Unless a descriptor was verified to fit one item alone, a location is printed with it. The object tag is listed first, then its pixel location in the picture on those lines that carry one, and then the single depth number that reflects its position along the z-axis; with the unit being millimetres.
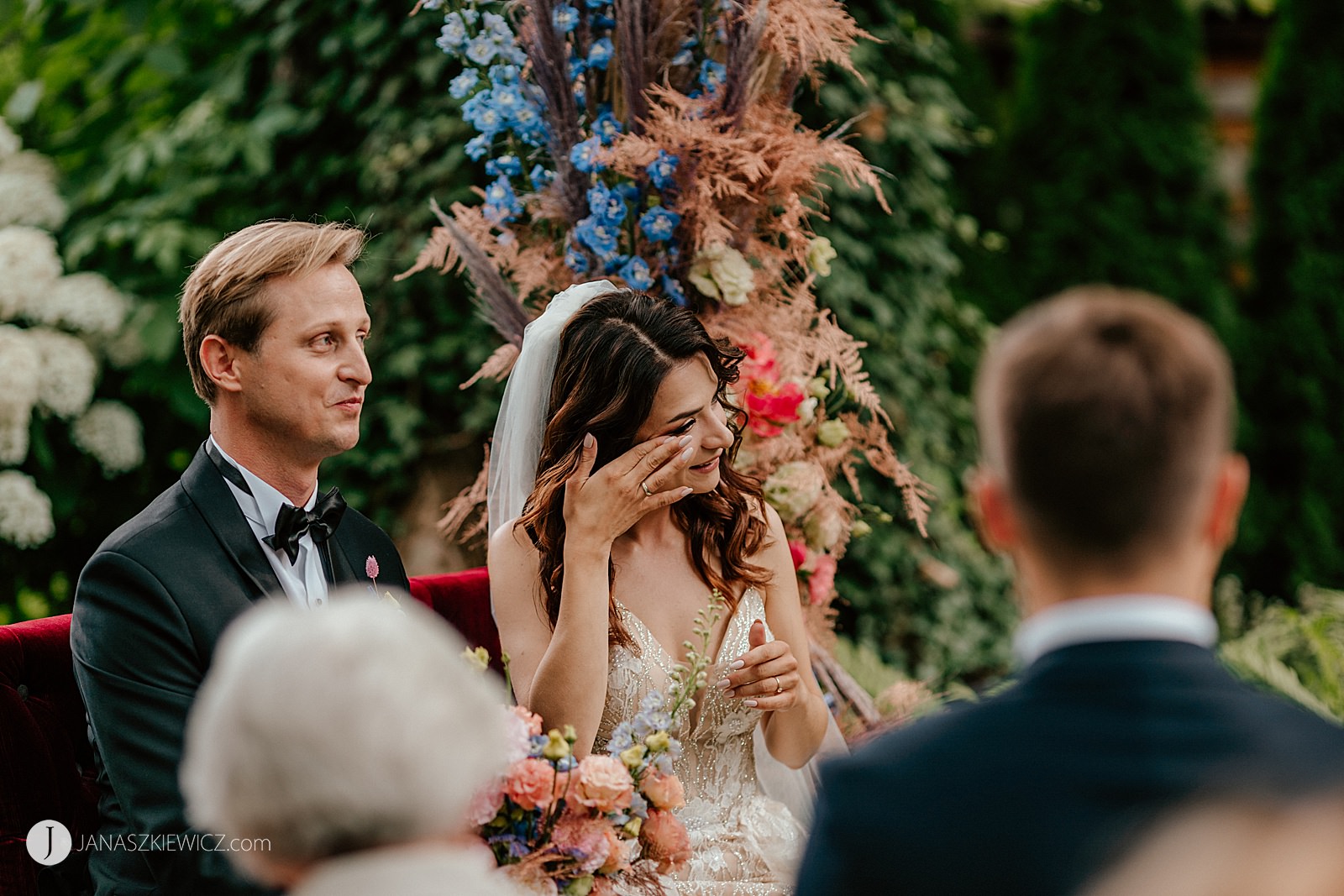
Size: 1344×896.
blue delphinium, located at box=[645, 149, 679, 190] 2904
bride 2627
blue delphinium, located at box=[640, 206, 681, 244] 2980
